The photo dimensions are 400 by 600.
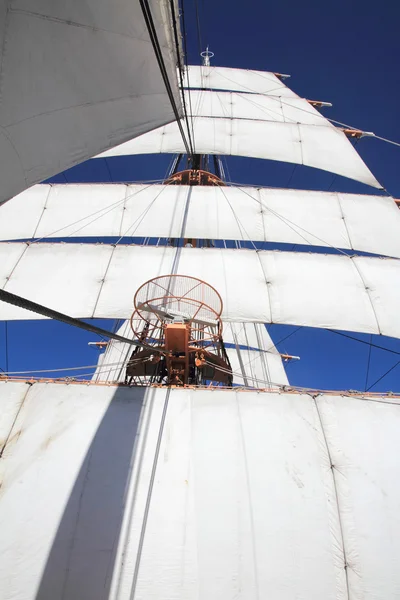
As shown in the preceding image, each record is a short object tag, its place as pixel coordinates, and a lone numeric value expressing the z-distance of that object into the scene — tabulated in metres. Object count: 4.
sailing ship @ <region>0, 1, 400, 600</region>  2.03
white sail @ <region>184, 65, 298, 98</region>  16.09
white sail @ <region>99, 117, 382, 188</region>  12.48
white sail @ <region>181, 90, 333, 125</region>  13.95
